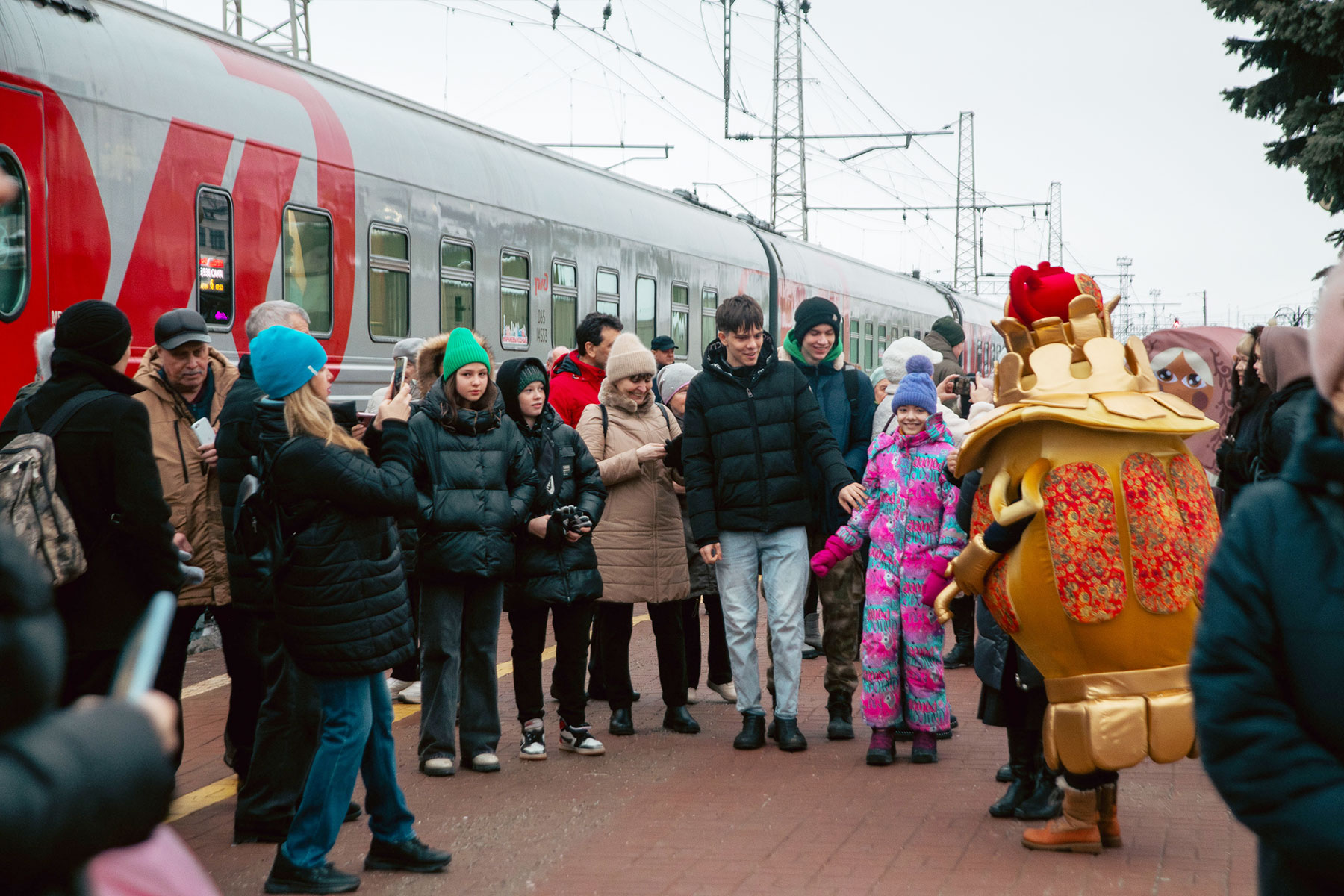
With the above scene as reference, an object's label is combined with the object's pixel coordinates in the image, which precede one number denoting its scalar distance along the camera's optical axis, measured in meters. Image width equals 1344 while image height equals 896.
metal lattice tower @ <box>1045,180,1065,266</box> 76.01
